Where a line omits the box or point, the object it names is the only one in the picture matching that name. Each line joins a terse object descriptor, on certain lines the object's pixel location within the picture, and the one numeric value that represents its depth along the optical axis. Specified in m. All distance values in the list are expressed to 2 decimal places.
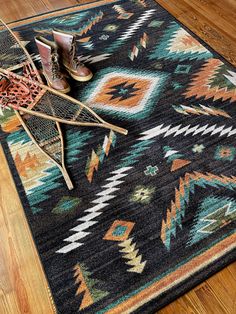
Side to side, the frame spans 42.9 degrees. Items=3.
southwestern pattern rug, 0.96
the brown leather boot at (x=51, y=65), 1.37
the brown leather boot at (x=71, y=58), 1.42
